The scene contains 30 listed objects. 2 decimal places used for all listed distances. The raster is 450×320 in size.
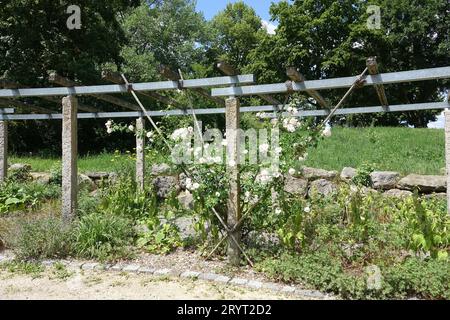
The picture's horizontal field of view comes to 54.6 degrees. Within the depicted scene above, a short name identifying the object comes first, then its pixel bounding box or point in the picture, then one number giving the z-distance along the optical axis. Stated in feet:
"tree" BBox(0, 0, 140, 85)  45.70
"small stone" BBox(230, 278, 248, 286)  14.33
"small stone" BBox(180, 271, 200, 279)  15.05
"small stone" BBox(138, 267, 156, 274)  15.66
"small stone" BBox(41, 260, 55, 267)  16.46
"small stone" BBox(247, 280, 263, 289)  14.02
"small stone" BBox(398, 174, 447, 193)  24.26
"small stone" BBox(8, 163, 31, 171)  31.91
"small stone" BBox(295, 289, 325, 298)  13.33
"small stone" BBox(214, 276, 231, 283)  14.61
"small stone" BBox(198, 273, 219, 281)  14.88
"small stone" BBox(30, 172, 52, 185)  30.83
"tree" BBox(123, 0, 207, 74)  86.99
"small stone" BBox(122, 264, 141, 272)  15.85
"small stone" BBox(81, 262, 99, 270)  16.08
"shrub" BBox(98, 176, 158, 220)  21.24
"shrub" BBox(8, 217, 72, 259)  17.08
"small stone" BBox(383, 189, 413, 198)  24.69
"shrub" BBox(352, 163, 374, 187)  25.65
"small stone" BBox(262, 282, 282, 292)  13.87
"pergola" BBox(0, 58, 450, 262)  15.98
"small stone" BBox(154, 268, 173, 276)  15.44
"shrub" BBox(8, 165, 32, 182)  30.53
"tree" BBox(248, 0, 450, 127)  70.08
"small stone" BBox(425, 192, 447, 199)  23.70
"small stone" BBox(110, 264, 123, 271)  15.97
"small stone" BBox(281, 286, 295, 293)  13.67
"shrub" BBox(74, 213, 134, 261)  17.07
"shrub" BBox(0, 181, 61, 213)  24.55
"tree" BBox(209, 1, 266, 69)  90.43
